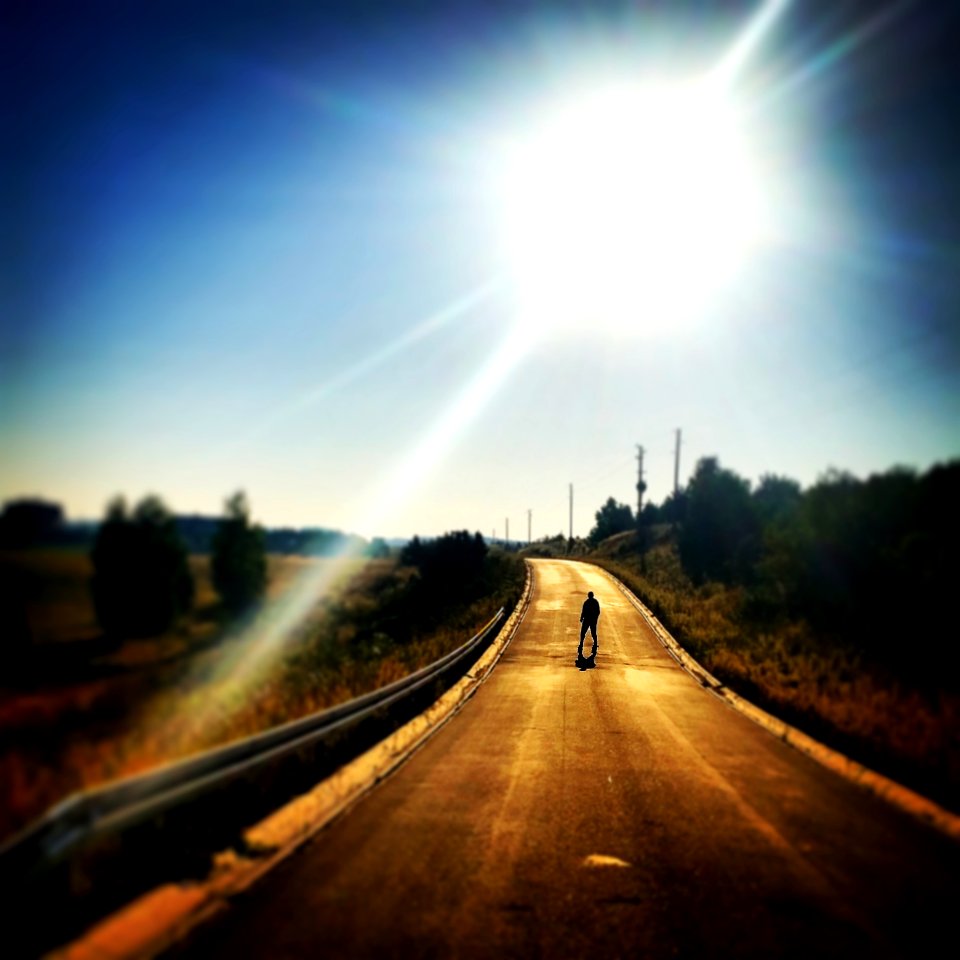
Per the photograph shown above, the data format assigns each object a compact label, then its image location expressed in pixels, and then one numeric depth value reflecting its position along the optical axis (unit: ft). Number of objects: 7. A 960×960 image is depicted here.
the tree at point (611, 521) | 341.00
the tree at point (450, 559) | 164.55
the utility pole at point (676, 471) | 171.94
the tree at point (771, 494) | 122.83
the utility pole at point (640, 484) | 188.36
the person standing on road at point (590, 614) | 63.77
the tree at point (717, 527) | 135.74
